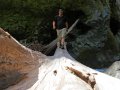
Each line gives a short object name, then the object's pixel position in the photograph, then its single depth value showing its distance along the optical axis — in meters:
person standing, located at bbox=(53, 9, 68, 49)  5.48
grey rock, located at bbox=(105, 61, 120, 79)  5.18
